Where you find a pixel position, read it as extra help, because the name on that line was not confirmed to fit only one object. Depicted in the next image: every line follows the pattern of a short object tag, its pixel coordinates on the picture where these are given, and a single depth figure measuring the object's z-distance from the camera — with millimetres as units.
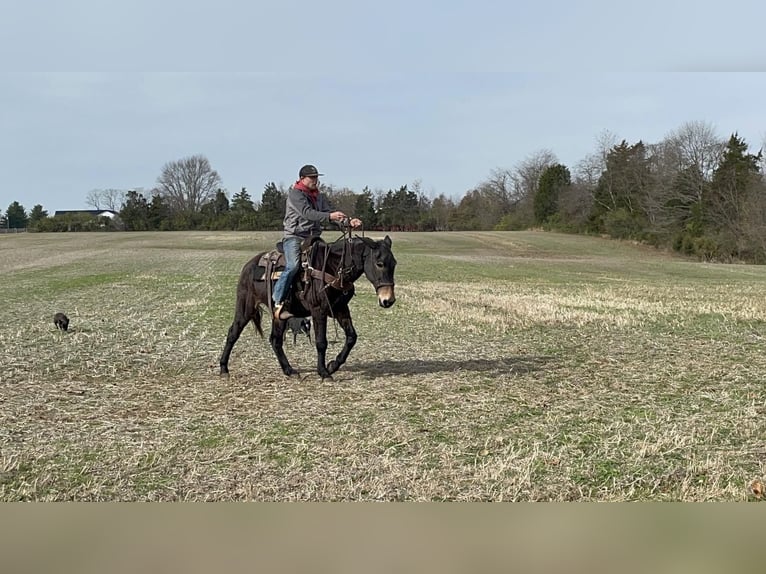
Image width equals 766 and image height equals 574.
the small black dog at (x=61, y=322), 12703
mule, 7652
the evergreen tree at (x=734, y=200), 51406
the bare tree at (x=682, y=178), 60647
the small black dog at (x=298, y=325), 10203
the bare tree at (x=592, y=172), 81294
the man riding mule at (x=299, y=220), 7738
